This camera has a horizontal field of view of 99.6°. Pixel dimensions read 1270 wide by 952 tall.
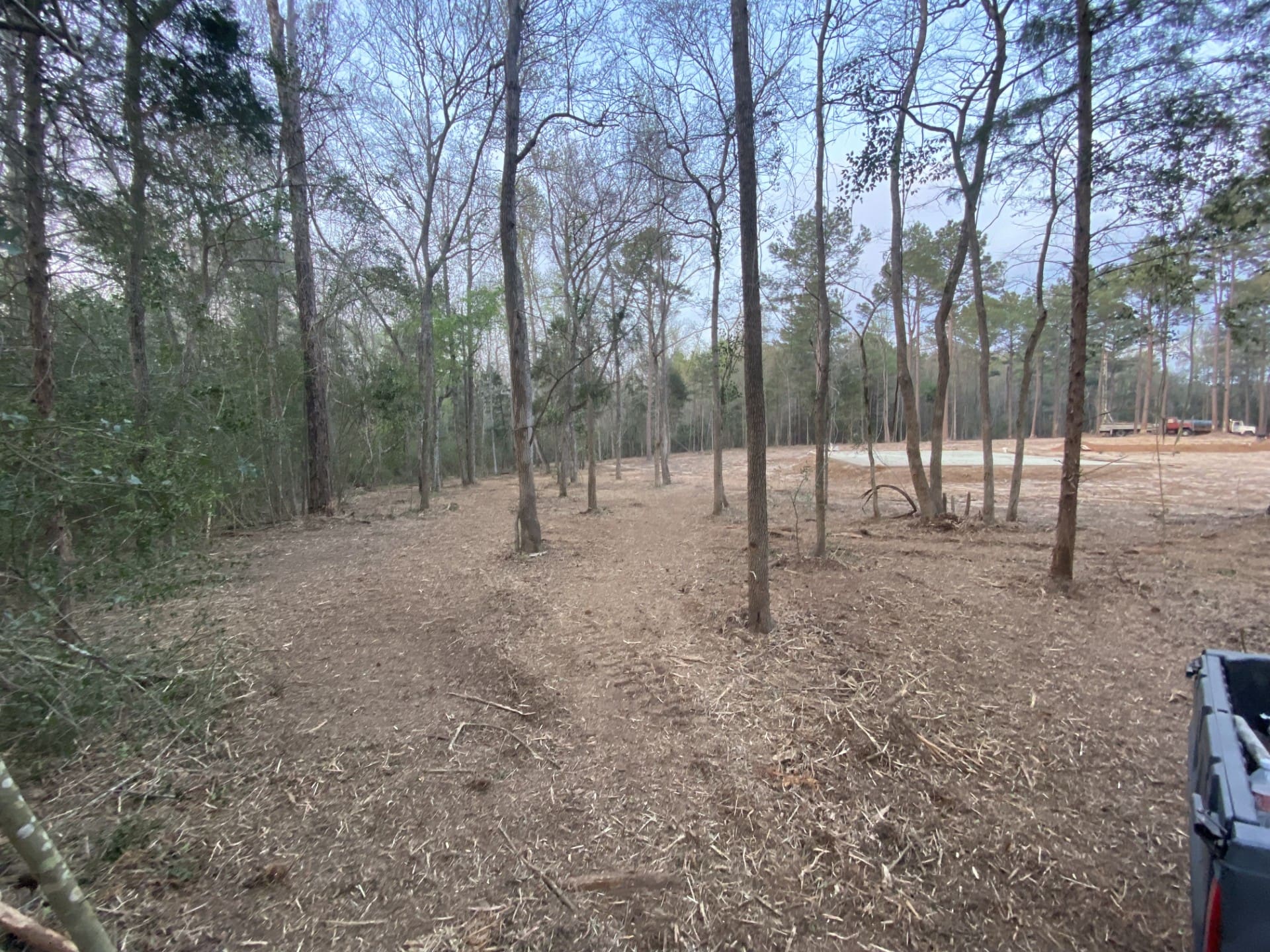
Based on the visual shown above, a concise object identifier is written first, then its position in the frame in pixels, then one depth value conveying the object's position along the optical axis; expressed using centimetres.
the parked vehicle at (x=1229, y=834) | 112
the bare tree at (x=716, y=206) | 634
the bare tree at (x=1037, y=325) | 808
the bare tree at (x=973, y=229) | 709
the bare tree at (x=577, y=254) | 1011
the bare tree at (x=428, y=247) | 1108
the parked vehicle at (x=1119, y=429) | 3341
